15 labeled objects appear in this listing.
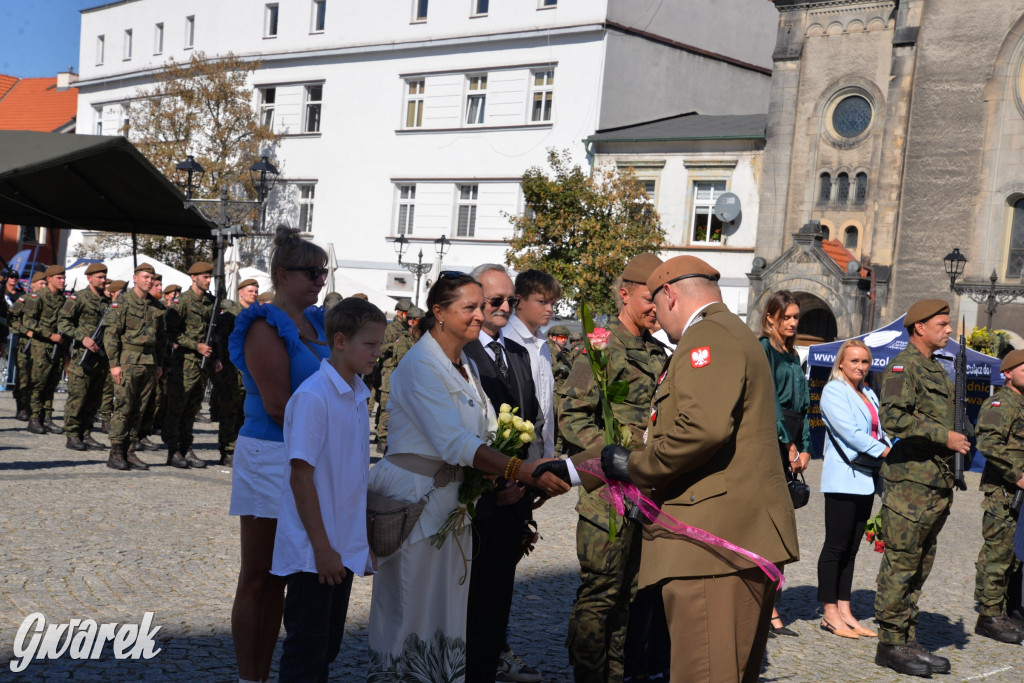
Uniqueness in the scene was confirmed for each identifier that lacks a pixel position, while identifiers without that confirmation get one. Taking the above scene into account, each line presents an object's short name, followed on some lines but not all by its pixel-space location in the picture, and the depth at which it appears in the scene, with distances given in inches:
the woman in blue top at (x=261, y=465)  179.6
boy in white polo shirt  158.9
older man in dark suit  201.8
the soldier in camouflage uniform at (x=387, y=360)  597.3
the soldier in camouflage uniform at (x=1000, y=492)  305.9
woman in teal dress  281.1
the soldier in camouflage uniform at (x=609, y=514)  207.0
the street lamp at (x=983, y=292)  1100.5
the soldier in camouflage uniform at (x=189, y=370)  480.1
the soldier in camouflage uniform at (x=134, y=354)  462.0
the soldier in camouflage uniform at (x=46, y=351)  587.2
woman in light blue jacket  287.0
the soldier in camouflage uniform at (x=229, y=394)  484.7
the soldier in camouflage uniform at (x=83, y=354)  526.3
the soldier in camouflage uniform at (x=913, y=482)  258.7
